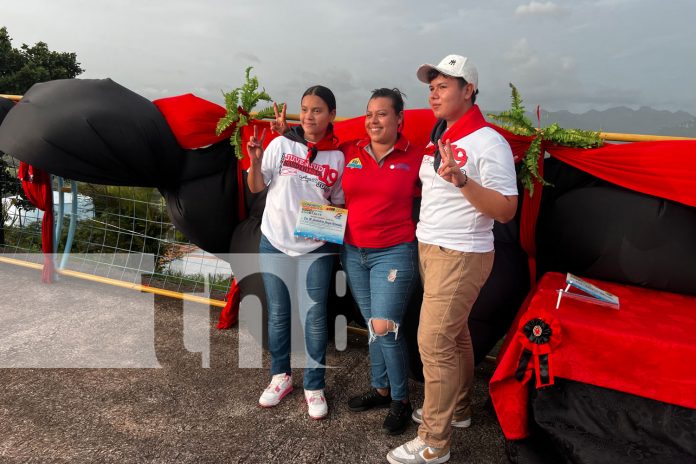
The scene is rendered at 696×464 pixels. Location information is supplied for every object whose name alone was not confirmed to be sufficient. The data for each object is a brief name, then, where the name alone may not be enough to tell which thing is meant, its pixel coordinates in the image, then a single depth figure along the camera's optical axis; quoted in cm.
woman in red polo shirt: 191
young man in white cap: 158
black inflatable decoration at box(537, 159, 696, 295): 201
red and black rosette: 164
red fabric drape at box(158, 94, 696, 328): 198
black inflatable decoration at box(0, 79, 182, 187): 246
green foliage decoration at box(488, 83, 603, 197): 211
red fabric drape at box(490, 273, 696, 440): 154
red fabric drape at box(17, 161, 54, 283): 362
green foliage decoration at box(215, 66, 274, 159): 252
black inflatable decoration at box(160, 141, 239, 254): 273
